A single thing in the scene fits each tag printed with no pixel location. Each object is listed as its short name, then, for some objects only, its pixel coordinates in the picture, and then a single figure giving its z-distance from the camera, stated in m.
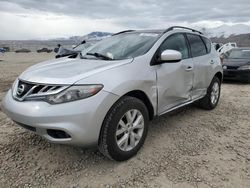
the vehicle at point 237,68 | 6.51
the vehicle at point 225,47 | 13.23
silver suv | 1.94
